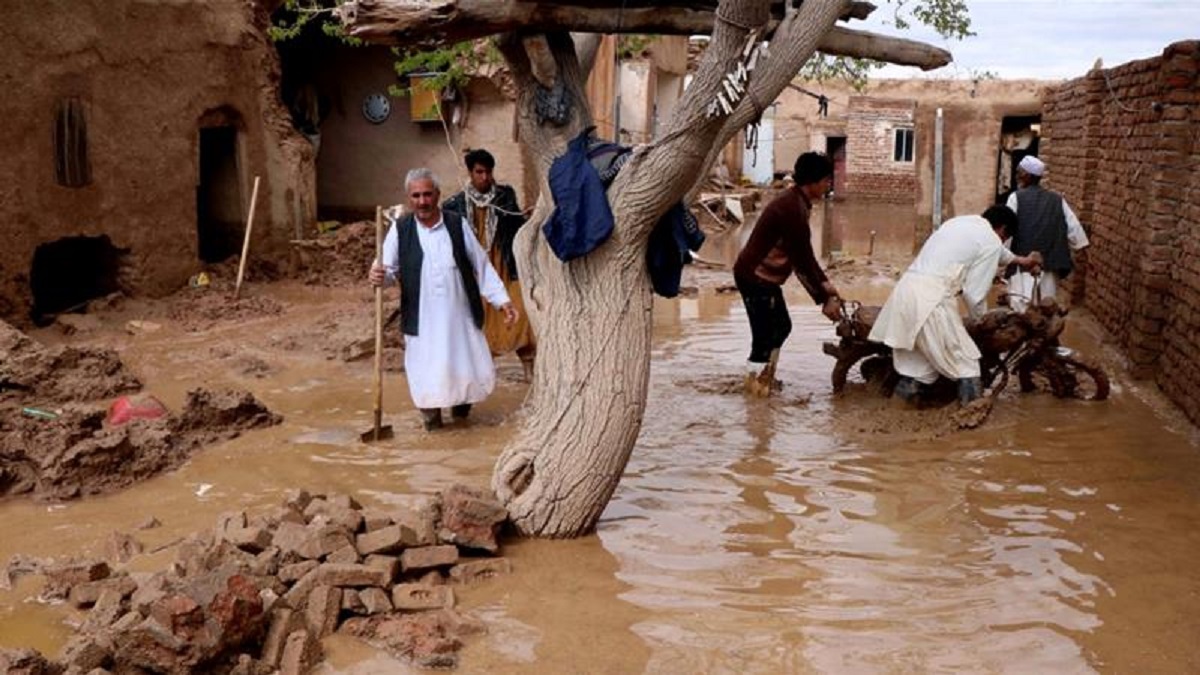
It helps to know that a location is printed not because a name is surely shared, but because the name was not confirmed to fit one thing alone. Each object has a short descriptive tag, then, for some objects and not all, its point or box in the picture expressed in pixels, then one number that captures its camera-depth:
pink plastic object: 7.22
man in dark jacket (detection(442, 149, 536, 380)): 8.16
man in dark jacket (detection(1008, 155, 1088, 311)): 9.28
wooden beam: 4.97
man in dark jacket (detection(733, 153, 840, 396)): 7.86
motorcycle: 7.67
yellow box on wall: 15.15
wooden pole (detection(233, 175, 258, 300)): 11.91
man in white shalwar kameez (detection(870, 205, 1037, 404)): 7.43
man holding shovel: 7.10
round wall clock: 16.73
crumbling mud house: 10.27
